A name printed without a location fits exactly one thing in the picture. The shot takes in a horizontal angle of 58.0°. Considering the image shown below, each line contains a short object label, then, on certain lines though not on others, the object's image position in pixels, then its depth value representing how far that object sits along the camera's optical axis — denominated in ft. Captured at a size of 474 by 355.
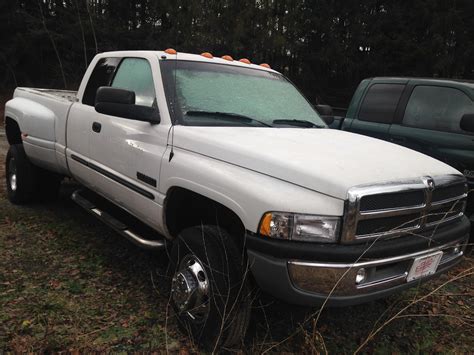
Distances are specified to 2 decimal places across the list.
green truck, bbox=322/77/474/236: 14.84
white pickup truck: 7.06
